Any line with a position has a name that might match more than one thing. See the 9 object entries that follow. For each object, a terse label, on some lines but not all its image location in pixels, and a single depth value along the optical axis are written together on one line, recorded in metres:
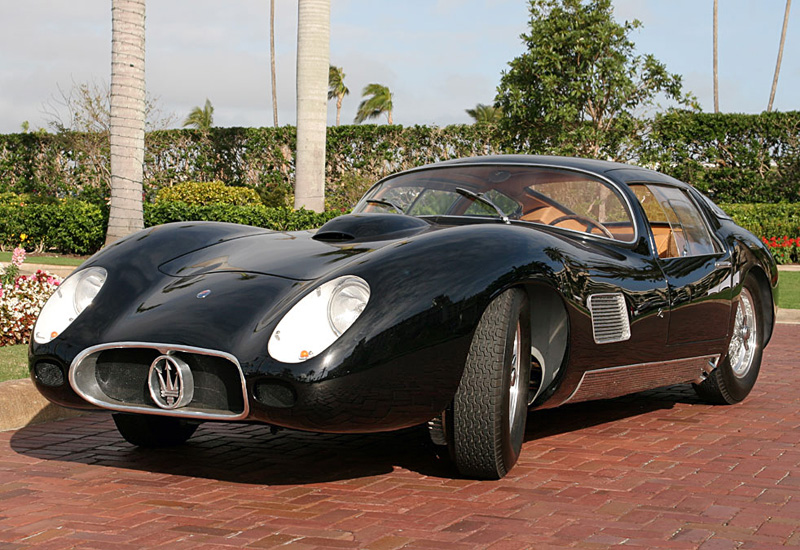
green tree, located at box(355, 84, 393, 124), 70.19
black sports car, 3.63
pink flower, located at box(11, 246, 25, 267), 9.04
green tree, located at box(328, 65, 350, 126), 67.06
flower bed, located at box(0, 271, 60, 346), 7.89
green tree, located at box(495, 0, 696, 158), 19.91
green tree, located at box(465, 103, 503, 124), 60.09
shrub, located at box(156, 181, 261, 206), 20.30
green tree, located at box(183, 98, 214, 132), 64.55
